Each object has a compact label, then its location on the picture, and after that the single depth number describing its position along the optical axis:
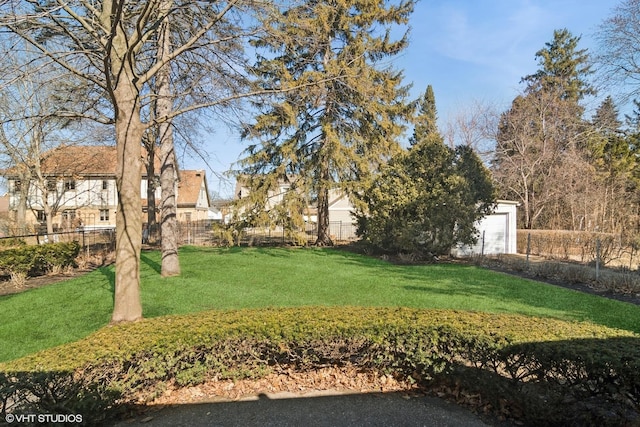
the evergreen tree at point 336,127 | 17.27
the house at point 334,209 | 18.27
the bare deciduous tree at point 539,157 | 22.70
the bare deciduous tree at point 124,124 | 4.55
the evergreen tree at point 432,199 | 14.21
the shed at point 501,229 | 18.11
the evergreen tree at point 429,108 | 28.01
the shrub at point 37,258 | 10.59
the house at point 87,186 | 19.39
